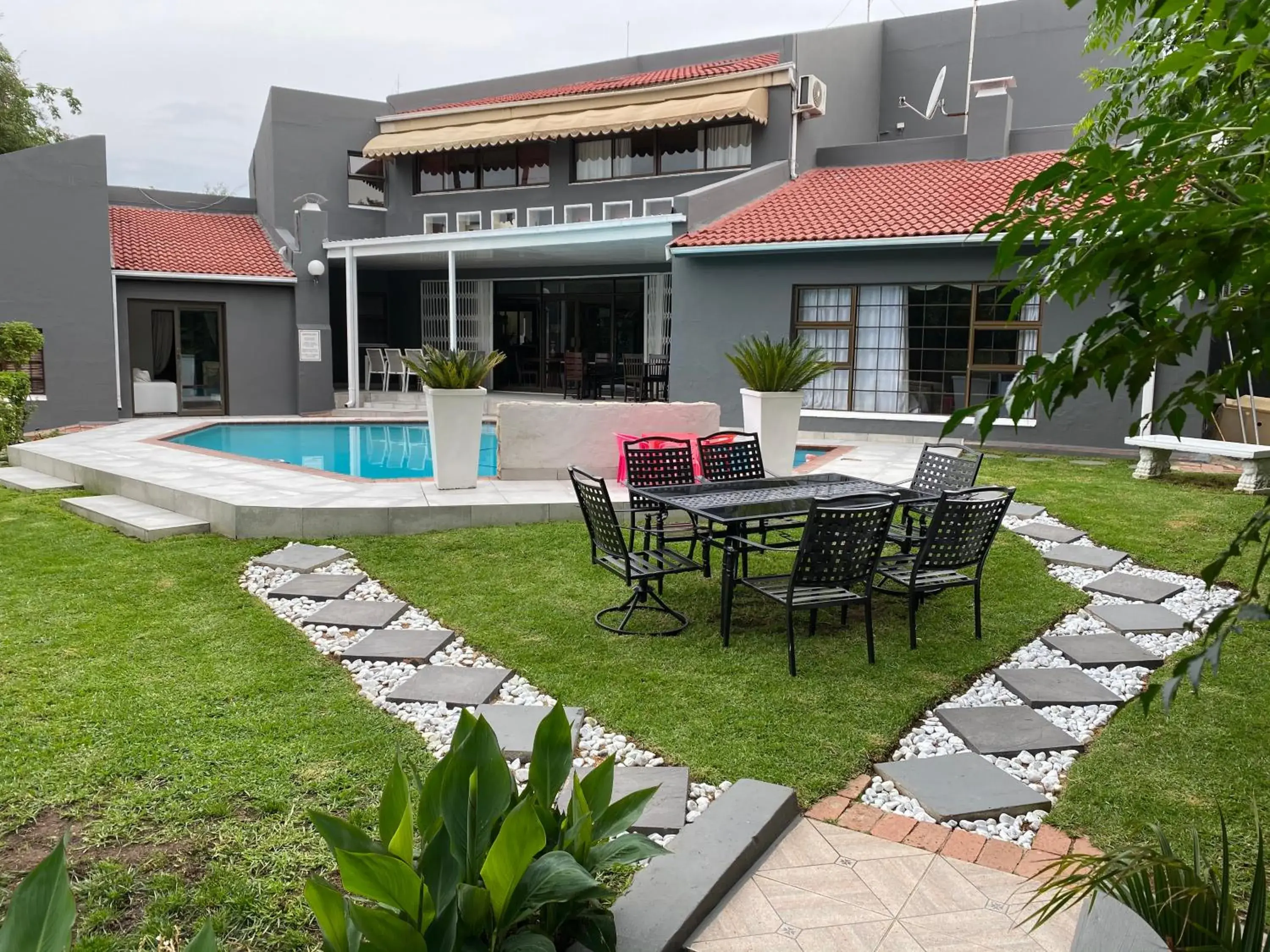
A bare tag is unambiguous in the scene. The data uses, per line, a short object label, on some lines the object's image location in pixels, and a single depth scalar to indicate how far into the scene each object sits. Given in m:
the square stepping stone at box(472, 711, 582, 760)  3.92
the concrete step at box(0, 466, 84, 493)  9.99
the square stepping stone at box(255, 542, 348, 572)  6.92
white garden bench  9.48
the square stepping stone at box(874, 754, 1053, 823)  3.46
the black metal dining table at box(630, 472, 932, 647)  5.32
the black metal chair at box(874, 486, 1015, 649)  5.23
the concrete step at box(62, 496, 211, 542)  7.82
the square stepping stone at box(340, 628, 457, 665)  5.06
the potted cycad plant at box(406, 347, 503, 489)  8.57
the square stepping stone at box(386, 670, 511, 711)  4.50
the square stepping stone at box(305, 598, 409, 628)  5.66
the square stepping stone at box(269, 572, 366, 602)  6.25
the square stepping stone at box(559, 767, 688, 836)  3.32
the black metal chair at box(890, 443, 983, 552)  6.40
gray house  14.37
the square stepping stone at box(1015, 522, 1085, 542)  7.93
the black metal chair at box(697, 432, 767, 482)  7.14
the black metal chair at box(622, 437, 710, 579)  6.47
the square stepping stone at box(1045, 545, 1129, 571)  7.12
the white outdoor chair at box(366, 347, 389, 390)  20.84
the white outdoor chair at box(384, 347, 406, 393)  20.55
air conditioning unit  16.27
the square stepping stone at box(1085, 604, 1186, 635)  5.64
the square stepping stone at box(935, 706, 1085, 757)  4.03
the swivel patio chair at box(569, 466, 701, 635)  5.45
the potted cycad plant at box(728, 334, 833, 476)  9.45
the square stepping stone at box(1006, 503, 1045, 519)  8.70
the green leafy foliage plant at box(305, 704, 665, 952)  2.03
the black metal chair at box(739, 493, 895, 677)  4.76
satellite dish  16.98
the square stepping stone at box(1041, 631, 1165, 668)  5.09
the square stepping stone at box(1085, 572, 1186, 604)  6.31
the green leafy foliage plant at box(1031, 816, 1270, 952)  1.79
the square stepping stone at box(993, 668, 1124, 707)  4.55
